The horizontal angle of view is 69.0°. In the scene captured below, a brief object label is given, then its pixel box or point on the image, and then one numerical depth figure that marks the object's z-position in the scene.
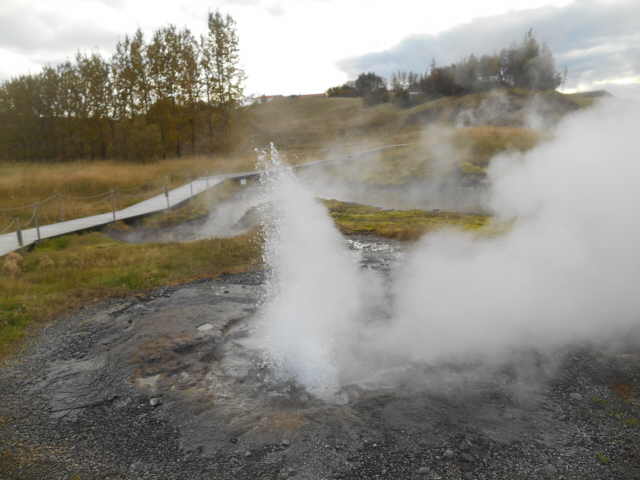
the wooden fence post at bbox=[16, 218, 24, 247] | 12.27
